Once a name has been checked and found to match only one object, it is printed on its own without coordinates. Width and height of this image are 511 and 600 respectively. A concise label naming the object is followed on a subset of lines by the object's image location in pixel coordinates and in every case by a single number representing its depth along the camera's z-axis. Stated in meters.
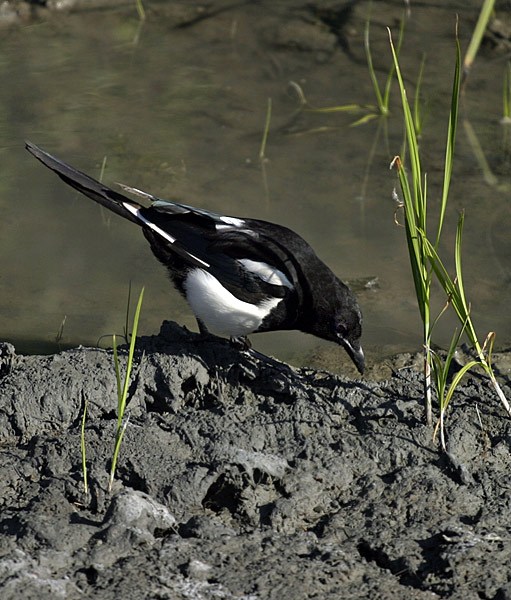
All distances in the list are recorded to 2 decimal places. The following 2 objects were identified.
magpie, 8.00
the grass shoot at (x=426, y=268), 6.12
